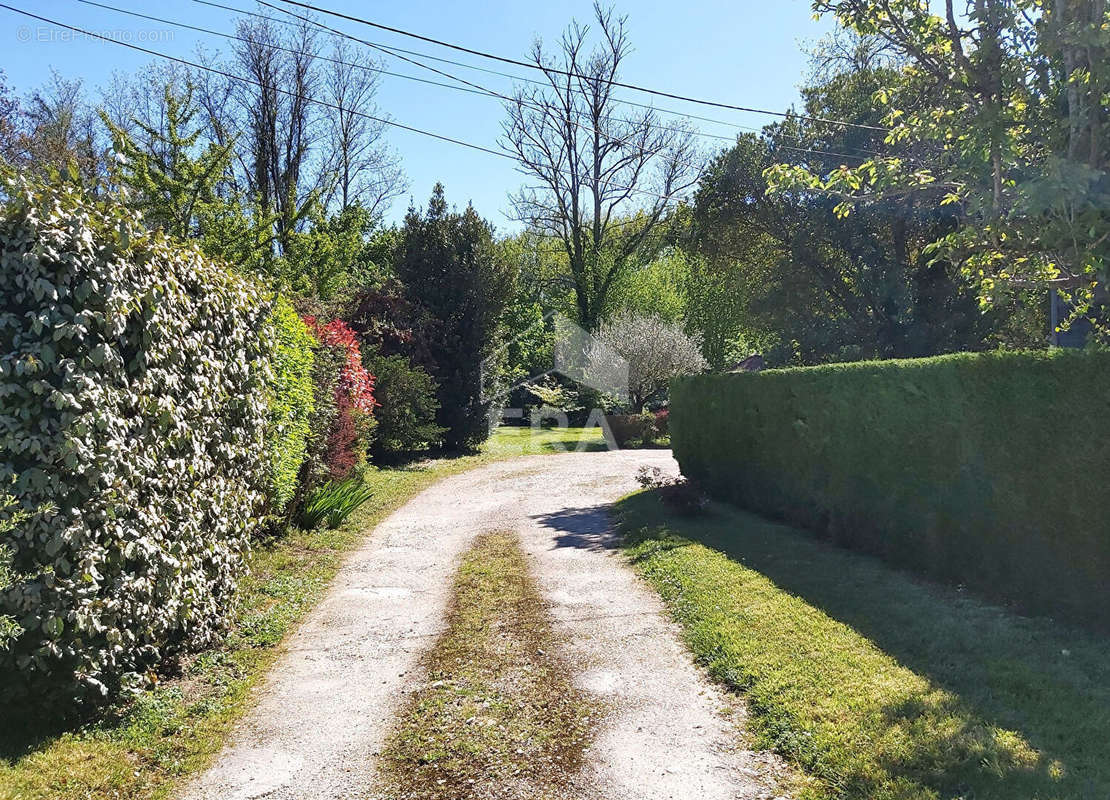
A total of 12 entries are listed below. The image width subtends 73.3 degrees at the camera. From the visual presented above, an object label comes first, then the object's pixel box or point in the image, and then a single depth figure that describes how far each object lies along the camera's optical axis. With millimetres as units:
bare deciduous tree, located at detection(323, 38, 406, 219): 34500
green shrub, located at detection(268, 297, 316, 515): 8258
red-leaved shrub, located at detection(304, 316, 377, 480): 12172
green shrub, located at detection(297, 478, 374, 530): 10617
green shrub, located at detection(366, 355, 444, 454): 18500
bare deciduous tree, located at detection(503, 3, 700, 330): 35656
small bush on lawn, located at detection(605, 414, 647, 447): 25875
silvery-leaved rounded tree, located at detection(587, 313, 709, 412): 27922
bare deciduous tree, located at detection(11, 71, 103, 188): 20438
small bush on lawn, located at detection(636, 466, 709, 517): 10711
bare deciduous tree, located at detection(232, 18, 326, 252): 31453
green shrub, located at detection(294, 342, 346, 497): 10781
